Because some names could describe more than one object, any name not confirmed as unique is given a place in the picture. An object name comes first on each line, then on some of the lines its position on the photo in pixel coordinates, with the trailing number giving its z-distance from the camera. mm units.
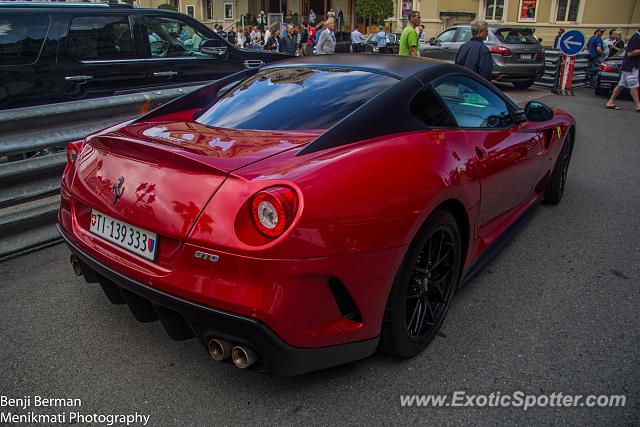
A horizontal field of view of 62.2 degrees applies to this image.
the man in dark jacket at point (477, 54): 7359
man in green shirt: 9594
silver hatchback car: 13500
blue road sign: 12945
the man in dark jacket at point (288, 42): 18547
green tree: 37688
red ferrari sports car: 1993
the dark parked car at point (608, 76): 13742
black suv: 5457
